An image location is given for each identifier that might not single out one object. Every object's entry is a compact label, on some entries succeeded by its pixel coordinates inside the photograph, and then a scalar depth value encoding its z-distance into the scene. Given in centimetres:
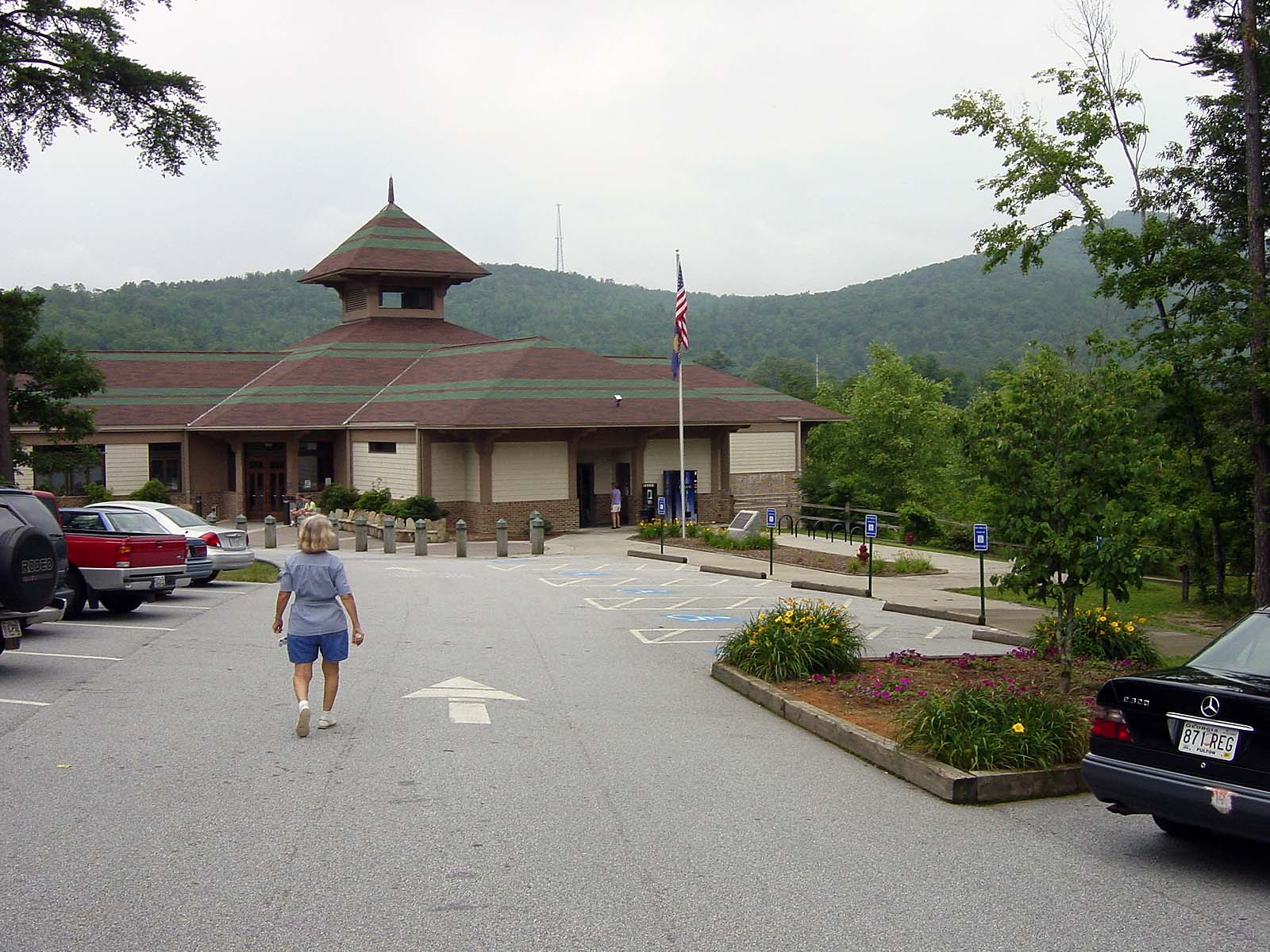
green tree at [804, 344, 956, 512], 5988
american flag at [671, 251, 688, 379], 3501
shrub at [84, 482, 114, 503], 4319
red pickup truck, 1738
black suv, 1221
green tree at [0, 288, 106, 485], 2842
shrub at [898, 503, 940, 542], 4194
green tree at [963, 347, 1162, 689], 1047
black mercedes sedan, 633
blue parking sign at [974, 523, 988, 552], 1961
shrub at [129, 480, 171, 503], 4331
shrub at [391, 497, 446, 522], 3881
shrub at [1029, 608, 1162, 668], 1335
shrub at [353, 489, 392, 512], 4112
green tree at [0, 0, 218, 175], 2372
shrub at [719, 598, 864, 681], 1251
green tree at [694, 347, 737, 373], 13050
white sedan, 2277
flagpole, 3638
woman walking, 982
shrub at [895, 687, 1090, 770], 855
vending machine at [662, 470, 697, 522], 4444
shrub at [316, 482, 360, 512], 4322
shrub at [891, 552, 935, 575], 2967
